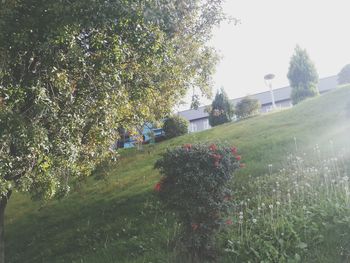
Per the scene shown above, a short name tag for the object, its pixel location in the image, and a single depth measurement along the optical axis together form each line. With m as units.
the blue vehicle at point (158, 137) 27.64
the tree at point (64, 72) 6.17
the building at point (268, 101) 44.84
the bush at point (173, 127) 26.59
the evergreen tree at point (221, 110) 30.17
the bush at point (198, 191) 6.72
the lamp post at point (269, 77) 32.67
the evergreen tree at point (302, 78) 30.28
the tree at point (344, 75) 31.66
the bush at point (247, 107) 29.02
